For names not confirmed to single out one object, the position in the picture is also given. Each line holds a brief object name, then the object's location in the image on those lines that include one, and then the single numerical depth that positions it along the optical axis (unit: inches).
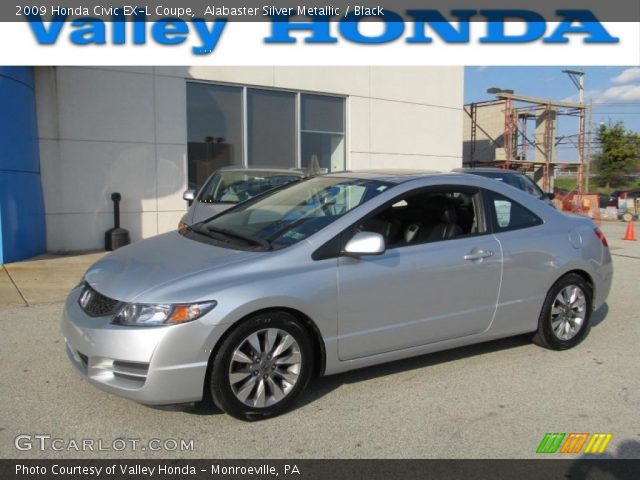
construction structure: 1111.6
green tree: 1594.5
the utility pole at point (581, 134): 1200.2
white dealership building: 419.8
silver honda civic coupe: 130.0
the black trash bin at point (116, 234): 421.7
